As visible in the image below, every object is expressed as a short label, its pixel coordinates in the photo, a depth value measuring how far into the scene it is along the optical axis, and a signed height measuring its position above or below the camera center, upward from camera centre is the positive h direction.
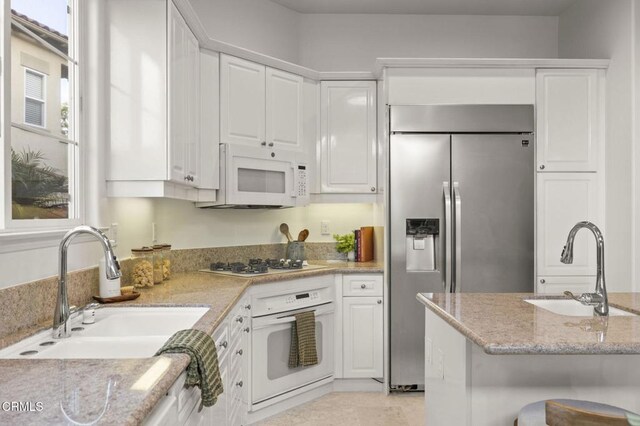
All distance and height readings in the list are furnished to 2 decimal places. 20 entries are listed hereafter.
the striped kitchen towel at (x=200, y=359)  1.38 -0.43
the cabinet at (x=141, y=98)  2.41 +0.54
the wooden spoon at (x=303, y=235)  3.98 -0.21
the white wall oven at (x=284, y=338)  2.99 -0.83
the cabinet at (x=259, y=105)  3.25 +0.72
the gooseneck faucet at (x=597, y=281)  1.85 -0.28
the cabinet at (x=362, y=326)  3.53 -0.84
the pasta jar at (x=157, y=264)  2.80 -0.32
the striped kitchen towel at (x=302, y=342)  3.17 -0.87
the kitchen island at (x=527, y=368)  1.63 -0.56
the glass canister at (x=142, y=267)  2.61 -0.31
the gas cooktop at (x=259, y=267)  3.21 -0.40
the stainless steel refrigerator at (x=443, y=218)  3.45 -0.07
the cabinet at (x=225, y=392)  1.26 -0.63
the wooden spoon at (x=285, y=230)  3.95 -0.17
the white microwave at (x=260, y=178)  3.21 +0.21
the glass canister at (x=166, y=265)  2.94 -0.34
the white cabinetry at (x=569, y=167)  3.56 +0.30
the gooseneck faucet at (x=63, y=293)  1.55 -0.28
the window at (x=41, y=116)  1.74 +0.37
